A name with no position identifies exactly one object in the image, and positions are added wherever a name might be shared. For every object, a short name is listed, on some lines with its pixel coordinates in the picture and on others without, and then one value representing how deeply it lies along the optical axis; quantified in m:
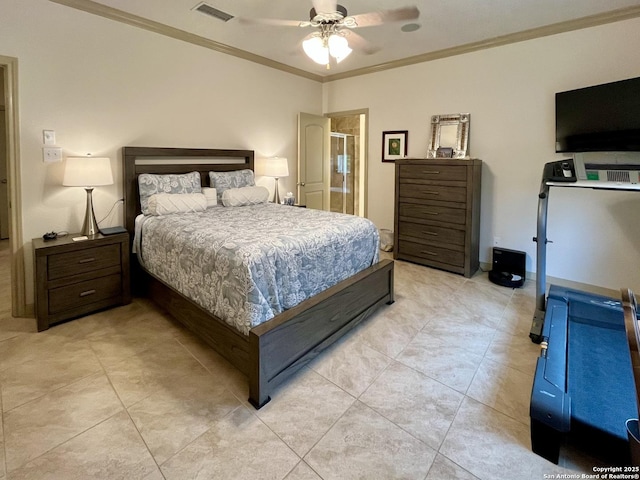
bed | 1.96
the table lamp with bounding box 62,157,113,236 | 2.92
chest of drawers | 3.97
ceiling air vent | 3.16
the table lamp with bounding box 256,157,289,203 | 4.67
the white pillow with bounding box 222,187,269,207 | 3.96
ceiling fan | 2.30
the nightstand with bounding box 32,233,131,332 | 2.74
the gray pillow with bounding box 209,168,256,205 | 4.08
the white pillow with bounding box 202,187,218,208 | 3.91
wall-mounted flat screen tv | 2.99
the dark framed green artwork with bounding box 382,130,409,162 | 4.91
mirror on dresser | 4.28
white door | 5.42
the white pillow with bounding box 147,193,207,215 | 3.29
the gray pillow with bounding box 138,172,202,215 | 3.47
